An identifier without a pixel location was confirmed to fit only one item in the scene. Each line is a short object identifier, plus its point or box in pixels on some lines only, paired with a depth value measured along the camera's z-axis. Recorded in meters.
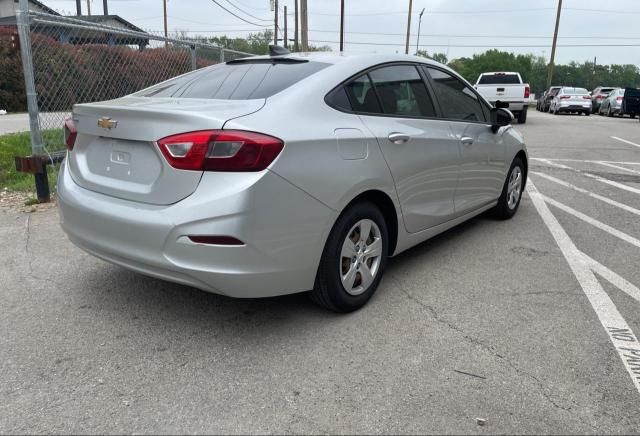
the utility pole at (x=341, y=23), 36.41
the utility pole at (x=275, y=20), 47.96
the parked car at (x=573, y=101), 27.50
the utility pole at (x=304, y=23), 24.66
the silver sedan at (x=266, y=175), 2.64
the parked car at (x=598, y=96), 30.38
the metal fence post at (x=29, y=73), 5.24
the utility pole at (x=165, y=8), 49.97
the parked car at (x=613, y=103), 25.41
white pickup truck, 19.19
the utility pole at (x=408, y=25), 45.07
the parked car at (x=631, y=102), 23.39
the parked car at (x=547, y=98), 31.93
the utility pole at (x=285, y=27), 54.47
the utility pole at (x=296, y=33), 35.52
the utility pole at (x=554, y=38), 42.09
